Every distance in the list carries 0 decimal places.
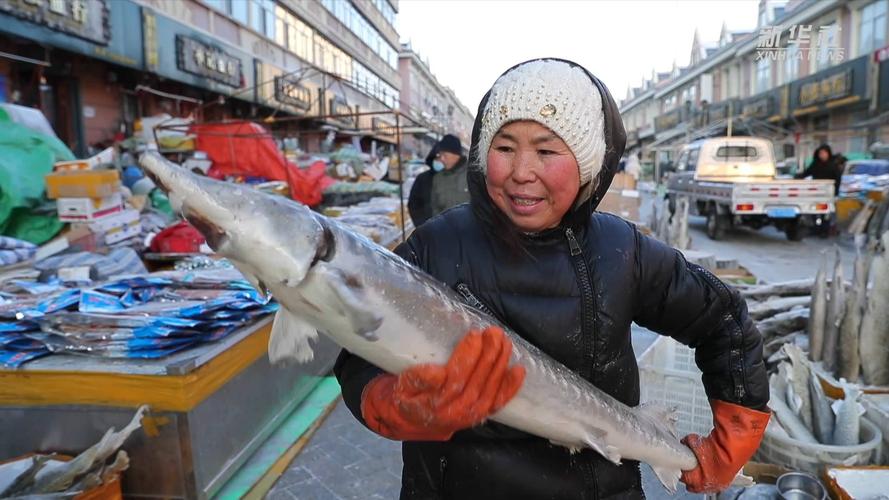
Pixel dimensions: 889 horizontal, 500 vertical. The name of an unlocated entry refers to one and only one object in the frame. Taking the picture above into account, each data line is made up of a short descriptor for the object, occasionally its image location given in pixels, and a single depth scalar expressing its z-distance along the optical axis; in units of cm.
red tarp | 1108
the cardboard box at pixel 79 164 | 610
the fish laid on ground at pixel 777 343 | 493
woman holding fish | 148
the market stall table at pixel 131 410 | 268
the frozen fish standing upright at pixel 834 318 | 415
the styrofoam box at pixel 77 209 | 570
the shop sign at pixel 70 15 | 858
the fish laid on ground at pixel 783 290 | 587
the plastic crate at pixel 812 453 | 295
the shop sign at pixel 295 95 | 1871
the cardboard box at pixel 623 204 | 1124
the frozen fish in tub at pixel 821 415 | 323
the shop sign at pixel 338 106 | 2576
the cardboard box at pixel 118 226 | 591
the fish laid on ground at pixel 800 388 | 340
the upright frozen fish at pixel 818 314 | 426
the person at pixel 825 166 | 1369
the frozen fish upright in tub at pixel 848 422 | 310
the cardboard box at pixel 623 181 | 1505
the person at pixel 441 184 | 656
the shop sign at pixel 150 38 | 1184
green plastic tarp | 555
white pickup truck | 1196
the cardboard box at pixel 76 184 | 572
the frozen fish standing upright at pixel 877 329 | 379
